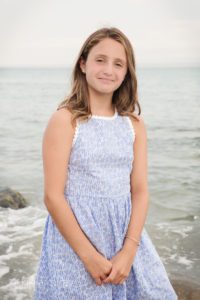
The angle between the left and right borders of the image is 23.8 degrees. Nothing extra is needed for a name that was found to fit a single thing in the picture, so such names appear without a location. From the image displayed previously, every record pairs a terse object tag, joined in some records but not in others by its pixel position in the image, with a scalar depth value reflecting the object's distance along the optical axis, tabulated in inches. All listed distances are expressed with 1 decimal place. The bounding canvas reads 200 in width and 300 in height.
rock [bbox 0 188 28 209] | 241.9
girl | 65.5
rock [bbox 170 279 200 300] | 120.2
